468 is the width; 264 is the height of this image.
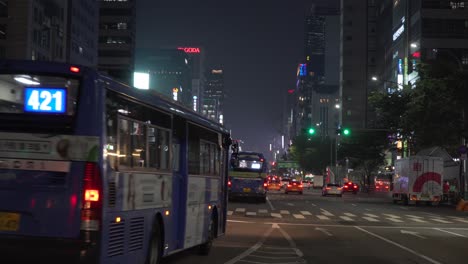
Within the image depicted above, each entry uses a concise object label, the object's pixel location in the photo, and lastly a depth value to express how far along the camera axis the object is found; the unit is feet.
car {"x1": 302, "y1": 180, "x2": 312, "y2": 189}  407.44
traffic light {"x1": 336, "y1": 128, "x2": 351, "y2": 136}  175.52
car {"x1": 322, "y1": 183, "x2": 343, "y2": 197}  228.22
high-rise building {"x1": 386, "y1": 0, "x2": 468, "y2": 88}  309.01
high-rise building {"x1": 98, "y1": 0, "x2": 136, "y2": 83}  442.50
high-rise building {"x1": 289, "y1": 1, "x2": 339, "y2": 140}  517.39
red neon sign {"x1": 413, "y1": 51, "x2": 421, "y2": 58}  295.99
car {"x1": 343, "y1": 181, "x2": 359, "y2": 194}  288.92
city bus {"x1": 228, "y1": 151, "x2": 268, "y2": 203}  148.97
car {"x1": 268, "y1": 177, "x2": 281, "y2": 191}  282.36
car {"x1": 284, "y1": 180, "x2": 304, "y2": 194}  238.07
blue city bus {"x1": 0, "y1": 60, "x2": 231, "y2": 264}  27.99
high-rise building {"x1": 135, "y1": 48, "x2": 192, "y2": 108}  633.61
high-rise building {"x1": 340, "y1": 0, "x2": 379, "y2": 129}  550.77
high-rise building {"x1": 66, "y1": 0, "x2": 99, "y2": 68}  344.49
